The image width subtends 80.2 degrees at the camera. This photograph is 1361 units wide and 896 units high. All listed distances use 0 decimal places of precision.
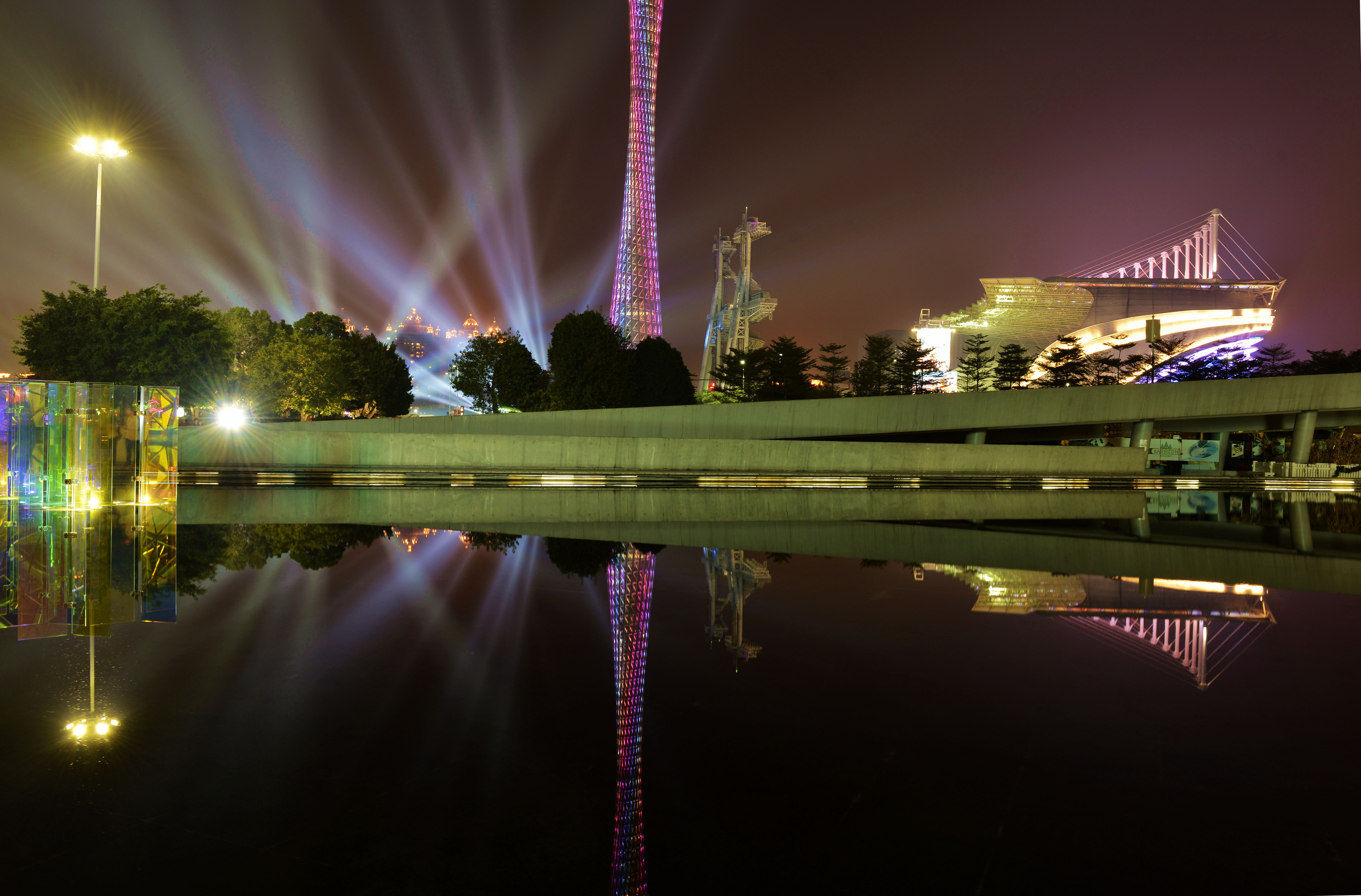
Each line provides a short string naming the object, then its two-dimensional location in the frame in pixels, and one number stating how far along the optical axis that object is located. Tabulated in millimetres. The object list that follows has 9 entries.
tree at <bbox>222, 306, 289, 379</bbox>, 44875
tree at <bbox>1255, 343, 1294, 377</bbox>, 43250
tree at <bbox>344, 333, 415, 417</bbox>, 50031
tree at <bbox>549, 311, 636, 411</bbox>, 39844
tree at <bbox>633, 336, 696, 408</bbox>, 41906
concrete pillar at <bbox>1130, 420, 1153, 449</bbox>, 24688
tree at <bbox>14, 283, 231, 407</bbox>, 27906
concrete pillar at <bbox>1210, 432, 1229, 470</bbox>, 32219
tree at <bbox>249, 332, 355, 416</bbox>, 44031
